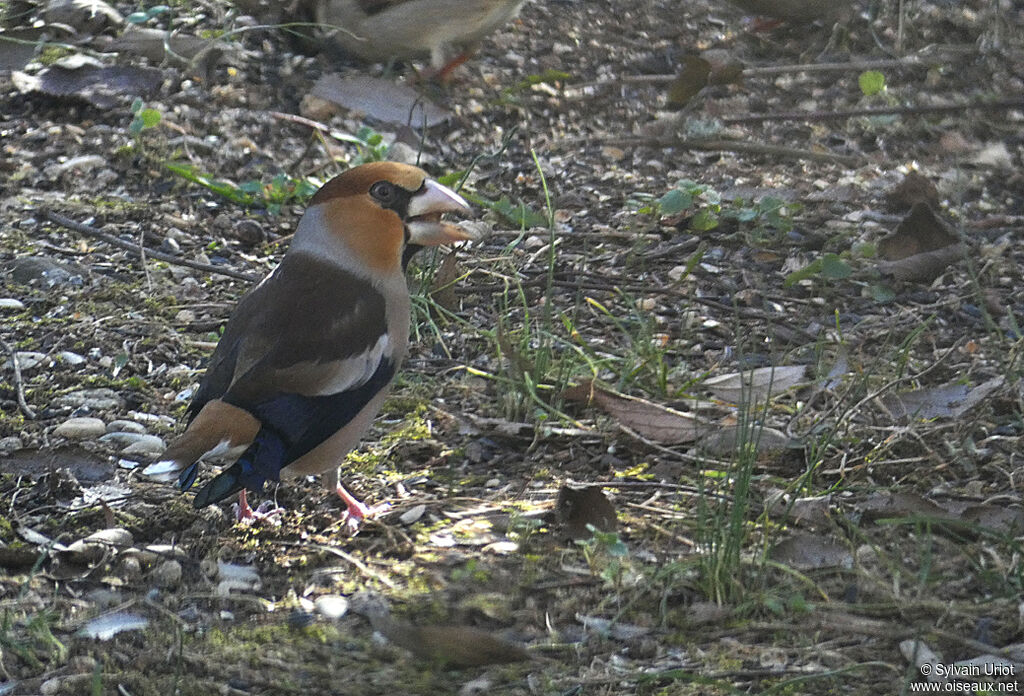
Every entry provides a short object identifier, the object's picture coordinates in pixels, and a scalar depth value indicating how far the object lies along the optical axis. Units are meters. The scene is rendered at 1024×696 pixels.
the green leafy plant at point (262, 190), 9.49
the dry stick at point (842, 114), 9.80
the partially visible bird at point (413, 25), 11.33
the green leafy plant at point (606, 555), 5.45
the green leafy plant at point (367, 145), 9.63
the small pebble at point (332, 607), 5.40
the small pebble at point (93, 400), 7.18
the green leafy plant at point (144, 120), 9.87
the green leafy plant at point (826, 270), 8.34
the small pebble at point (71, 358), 7.60
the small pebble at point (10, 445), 6.70
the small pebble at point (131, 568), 5.73
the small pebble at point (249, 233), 9.25
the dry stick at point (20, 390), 7.05
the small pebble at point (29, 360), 7.51
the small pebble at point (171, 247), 9.03
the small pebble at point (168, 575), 5.71
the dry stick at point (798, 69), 10.95
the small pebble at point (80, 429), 6.88
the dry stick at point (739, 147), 10.24
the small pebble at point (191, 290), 8.51
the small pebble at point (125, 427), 6.96
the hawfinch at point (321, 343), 5.71
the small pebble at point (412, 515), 6.23
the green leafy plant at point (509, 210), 9.18
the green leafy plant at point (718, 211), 9.05
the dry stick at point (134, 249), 8.59
